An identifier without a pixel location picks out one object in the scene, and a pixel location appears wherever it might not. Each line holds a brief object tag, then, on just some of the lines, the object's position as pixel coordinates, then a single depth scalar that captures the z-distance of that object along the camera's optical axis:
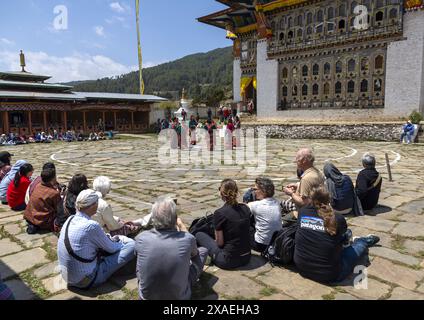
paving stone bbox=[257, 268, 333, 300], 3.17
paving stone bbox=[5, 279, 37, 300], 3.22
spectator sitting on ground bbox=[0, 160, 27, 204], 6.27
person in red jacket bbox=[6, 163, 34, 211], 5.77
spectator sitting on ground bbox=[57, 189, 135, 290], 3.19
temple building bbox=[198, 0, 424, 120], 20.94
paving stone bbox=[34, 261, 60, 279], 3.67
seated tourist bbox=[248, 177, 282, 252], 3.95
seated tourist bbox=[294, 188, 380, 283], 3.14
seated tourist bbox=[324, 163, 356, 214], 5.09
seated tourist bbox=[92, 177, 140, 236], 4.07
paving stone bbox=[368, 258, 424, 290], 3.36
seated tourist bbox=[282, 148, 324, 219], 3.85
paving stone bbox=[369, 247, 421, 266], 3.82
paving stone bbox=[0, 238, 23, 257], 4.32
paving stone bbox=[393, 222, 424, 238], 4.62
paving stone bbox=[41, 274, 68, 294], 3.37
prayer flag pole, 41.16
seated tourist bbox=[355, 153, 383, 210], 5.55
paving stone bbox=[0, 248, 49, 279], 3.79
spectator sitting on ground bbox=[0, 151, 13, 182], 6.82
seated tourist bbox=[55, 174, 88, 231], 4.28
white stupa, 21.78
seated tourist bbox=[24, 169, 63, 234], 4.72
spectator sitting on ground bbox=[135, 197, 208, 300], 2.76
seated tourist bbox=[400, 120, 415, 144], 17.78
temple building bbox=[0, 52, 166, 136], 26.08
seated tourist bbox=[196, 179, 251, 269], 3.58
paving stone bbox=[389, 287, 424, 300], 3.07
